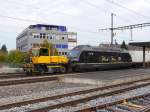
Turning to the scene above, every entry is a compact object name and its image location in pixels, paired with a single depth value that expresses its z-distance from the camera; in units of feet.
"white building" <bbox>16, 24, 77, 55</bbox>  365.71
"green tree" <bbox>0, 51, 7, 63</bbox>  314.14
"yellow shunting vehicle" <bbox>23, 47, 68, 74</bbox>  97.90
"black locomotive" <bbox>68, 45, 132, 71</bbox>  112.98
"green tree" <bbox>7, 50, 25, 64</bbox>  291.38
